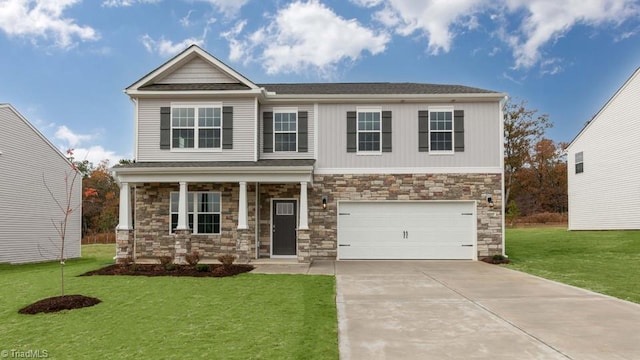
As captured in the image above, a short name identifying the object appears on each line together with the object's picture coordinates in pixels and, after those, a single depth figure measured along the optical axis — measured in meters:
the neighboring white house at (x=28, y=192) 17.41
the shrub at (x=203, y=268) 12.45
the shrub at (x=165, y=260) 12.94
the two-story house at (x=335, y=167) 15.70
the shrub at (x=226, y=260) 12.75
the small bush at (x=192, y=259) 12.80
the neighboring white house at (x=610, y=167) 22.86
